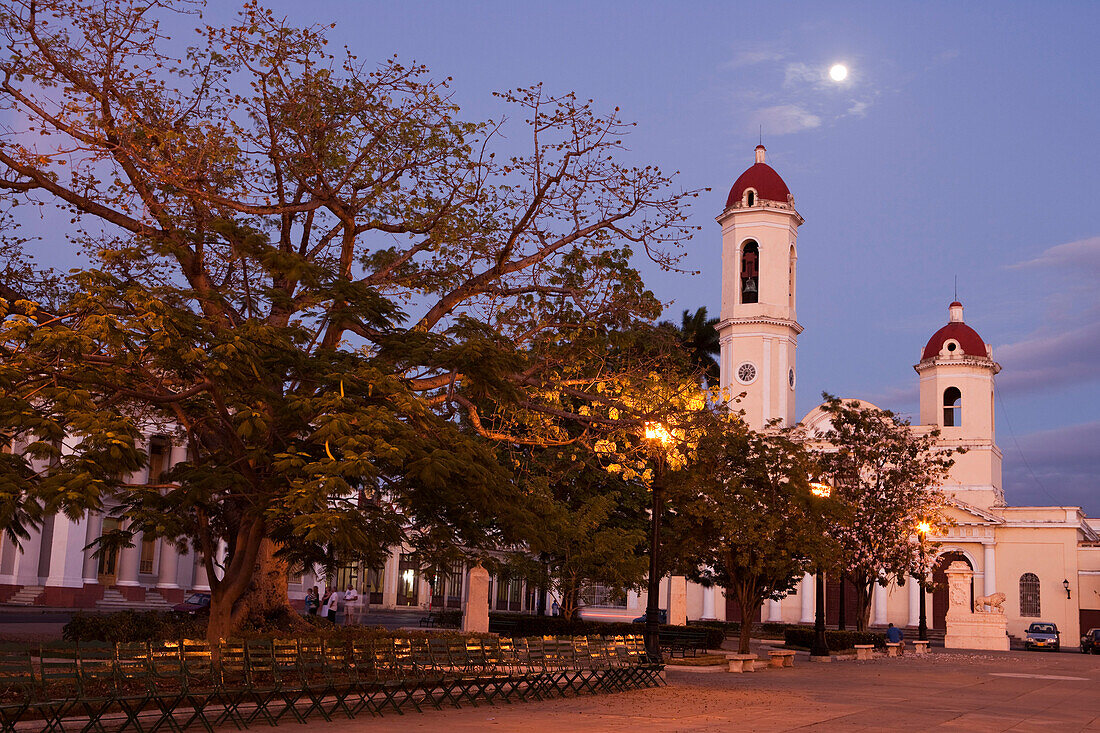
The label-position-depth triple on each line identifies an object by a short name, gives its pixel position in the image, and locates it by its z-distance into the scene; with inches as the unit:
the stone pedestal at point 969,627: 2003.0
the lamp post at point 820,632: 1418.6
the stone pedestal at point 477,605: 1119.6
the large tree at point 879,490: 1611.7
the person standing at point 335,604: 1333.7
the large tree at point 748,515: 1216.8
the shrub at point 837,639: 1589.6
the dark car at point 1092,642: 2112.8
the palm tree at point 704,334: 2583.7
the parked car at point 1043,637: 2089.1
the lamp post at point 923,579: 1636.3
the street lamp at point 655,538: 814.5
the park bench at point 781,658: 1229.7
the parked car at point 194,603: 1454.6
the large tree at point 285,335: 560.7
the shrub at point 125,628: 832.3
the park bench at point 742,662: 1111.0
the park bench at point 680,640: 1214.9
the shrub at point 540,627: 1399.1
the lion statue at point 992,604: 2028.8
